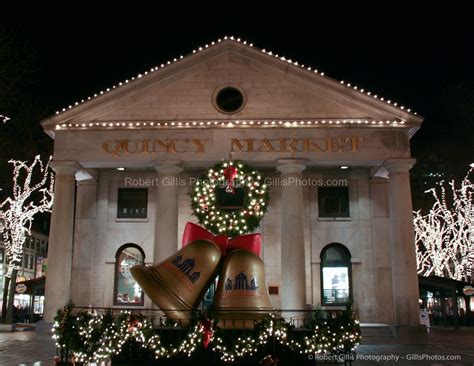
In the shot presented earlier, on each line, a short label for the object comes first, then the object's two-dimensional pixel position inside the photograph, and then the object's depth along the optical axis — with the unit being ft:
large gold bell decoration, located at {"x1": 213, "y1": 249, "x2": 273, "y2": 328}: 46.19
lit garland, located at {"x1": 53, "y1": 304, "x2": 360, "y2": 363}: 44.52
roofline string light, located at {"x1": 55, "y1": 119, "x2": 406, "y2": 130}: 77.46
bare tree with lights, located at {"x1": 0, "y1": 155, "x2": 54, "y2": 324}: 111.55
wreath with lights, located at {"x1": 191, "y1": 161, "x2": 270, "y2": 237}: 60.44
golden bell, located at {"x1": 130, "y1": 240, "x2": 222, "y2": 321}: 46.16
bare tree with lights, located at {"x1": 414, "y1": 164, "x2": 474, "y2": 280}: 129.18
